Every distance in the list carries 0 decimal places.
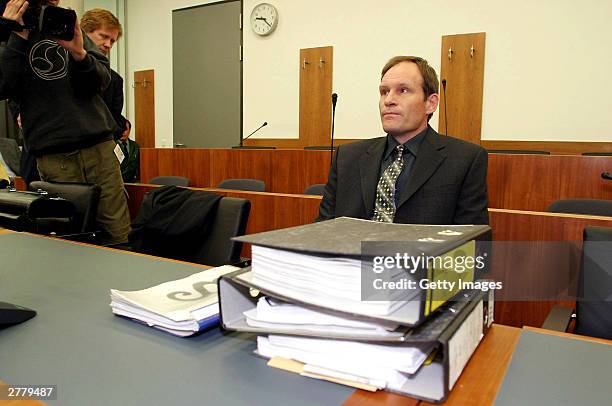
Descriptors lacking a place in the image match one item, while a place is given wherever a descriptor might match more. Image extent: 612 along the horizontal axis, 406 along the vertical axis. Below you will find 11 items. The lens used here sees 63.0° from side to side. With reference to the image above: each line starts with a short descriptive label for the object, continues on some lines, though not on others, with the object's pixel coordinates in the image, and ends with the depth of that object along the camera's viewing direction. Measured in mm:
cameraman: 2314
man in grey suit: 1778
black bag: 1862
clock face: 6652
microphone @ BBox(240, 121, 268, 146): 6636
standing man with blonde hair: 2650
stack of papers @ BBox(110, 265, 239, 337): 801
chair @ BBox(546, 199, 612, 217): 2342
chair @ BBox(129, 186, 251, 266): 1691
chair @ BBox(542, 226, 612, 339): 1219
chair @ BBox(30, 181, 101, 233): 2020
